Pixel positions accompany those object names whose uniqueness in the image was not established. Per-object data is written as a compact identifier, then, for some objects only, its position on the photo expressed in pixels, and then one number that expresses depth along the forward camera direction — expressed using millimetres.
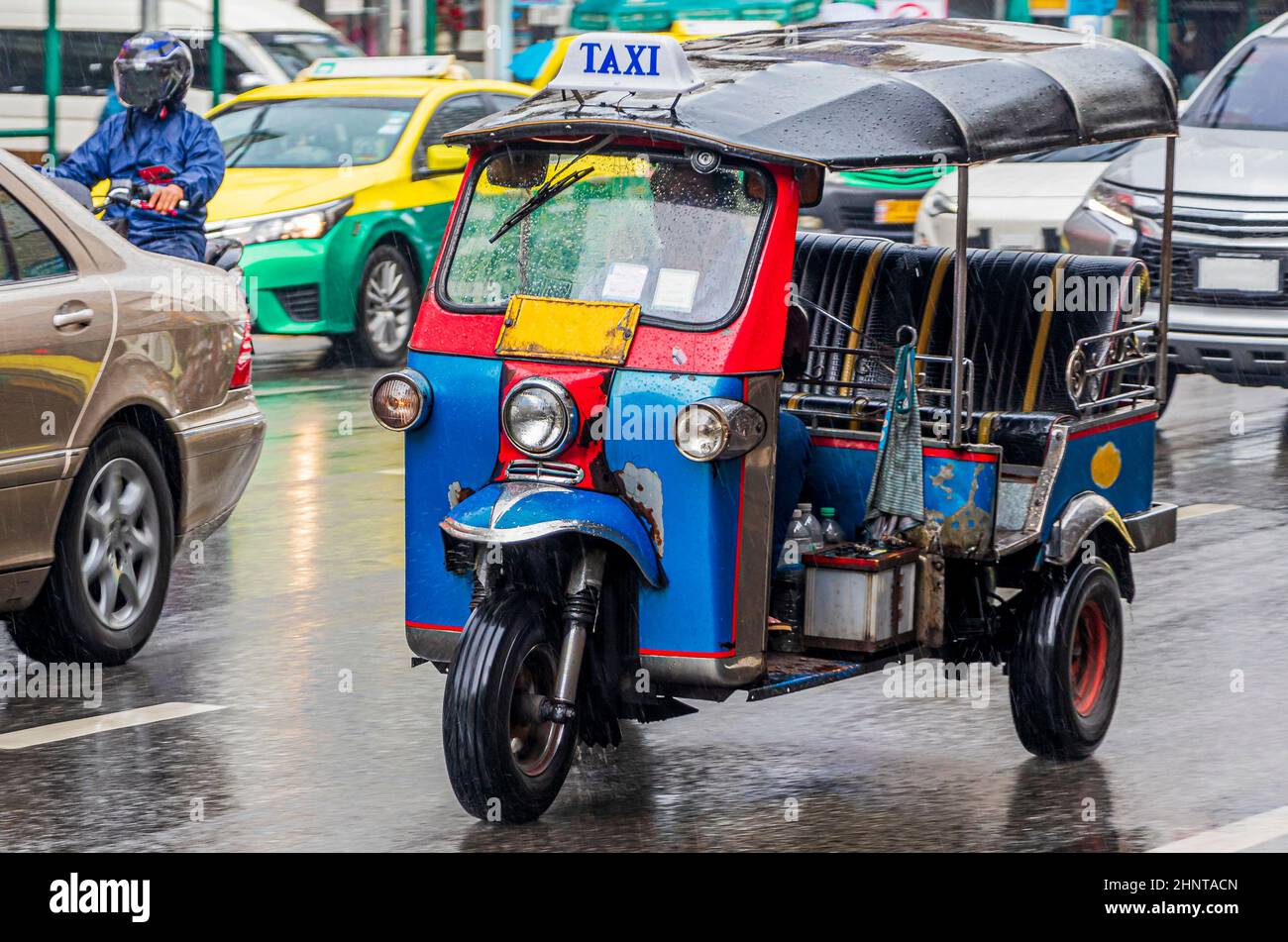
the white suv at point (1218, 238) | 12102
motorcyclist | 9570
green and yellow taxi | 14258
